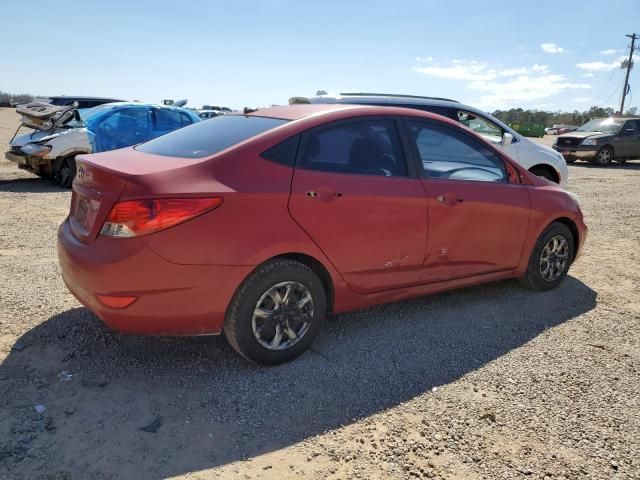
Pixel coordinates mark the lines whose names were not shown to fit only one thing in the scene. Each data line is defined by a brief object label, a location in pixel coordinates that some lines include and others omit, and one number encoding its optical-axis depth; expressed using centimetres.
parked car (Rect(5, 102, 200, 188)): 958
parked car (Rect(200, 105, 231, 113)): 3427
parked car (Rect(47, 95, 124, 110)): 1804
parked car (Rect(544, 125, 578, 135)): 5840
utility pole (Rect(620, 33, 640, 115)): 5175
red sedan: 291
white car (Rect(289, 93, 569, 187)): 793
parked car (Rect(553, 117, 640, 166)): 1859
